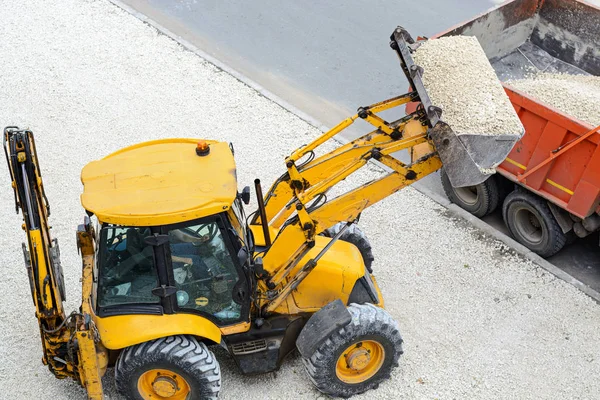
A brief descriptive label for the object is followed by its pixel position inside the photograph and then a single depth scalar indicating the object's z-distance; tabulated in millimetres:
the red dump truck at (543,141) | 8516
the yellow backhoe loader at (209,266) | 6152
